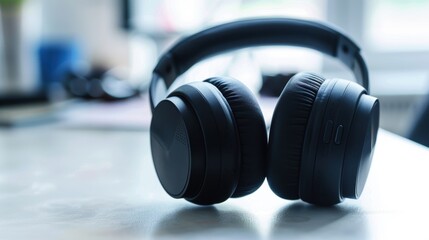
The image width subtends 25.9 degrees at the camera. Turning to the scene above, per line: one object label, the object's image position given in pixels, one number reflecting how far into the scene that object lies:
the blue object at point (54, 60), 1.83
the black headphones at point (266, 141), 0.59
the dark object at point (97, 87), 1.52
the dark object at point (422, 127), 1.05
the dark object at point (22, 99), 1.39
